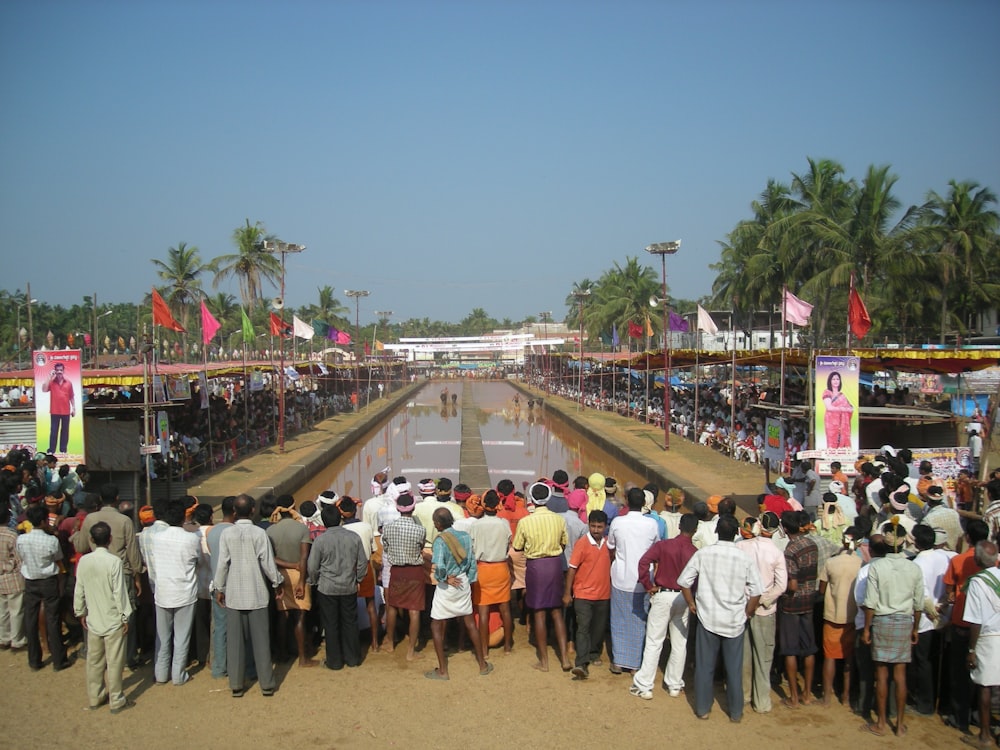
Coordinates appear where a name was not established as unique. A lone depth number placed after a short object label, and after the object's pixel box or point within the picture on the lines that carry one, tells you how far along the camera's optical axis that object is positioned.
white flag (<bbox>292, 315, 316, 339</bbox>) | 25.20
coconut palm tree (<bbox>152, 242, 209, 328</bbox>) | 44.41
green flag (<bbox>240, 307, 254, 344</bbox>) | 19.77
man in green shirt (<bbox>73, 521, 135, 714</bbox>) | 5.54
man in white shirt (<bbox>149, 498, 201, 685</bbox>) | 5.86
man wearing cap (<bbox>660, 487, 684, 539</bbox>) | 6.66
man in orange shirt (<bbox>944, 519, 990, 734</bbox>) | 5.25
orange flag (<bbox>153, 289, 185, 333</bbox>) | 13.43
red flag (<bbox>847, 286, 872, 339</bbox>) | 14.59
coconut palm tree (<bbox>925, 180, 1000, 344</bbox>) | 32.62
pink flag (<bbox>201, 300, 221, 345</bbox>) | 16.38
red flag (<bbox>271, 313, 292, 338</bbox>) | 23.42
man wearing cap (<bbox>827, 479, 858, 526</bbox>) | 7.30
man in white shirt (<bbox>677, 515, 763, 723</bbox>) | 5.22
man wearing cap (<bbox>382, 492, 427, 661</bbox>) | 6.14
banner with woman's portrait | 11.55
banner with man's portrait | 11.16
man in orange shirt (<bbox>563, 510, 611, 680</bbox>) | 6.08
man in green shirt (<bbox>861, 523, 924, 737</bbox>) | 5.16
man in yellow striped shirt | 6.19
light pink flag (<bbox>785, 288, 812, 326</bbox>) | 15.27
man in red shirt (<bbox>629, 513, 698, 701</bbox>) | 5.63
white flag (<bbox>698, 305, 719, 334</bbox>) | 20.69
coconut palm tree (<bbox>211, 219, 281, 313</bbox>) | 43.38
